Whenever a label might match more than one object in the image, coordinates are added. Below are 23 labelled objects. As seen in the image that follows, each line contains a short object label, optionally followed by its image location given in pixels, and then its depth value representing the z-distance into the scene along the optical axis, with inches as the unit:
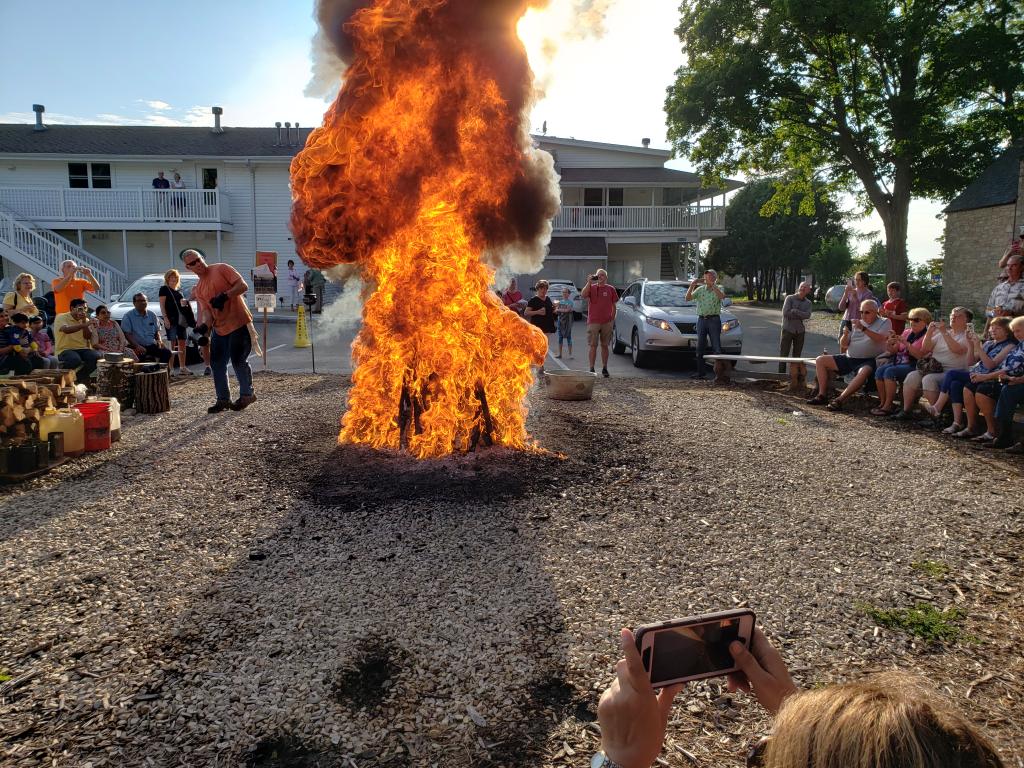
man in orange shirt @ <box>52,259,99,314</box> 435.2
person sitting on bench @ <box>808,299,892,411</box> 393.1
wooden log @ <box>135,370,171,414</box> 361.7
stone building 1004.6
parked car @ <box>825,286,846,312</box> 685.9
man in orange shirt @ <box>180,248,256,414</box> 334.6
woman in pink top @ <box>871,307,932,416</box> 363.6
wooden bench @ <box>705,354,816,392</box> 446.6
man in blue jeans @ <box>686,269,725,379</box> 504.7
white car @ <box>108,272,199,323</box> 630.5
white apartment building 1125.1
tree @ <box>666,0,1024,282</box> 906.1
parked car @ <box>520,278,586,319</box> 1027.1
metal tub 394.6
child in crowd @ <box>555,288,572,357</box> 615.5
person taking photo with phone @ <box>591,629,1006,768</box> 48.0
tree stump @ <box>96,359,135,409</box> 374.3
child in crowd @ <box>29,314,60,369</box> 380.2
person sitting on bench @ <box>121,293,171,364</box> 466.0
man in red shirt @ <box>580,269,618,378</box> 513.3
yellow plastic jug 267.1
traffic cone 716.0
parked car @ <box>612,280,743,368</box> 559.5
